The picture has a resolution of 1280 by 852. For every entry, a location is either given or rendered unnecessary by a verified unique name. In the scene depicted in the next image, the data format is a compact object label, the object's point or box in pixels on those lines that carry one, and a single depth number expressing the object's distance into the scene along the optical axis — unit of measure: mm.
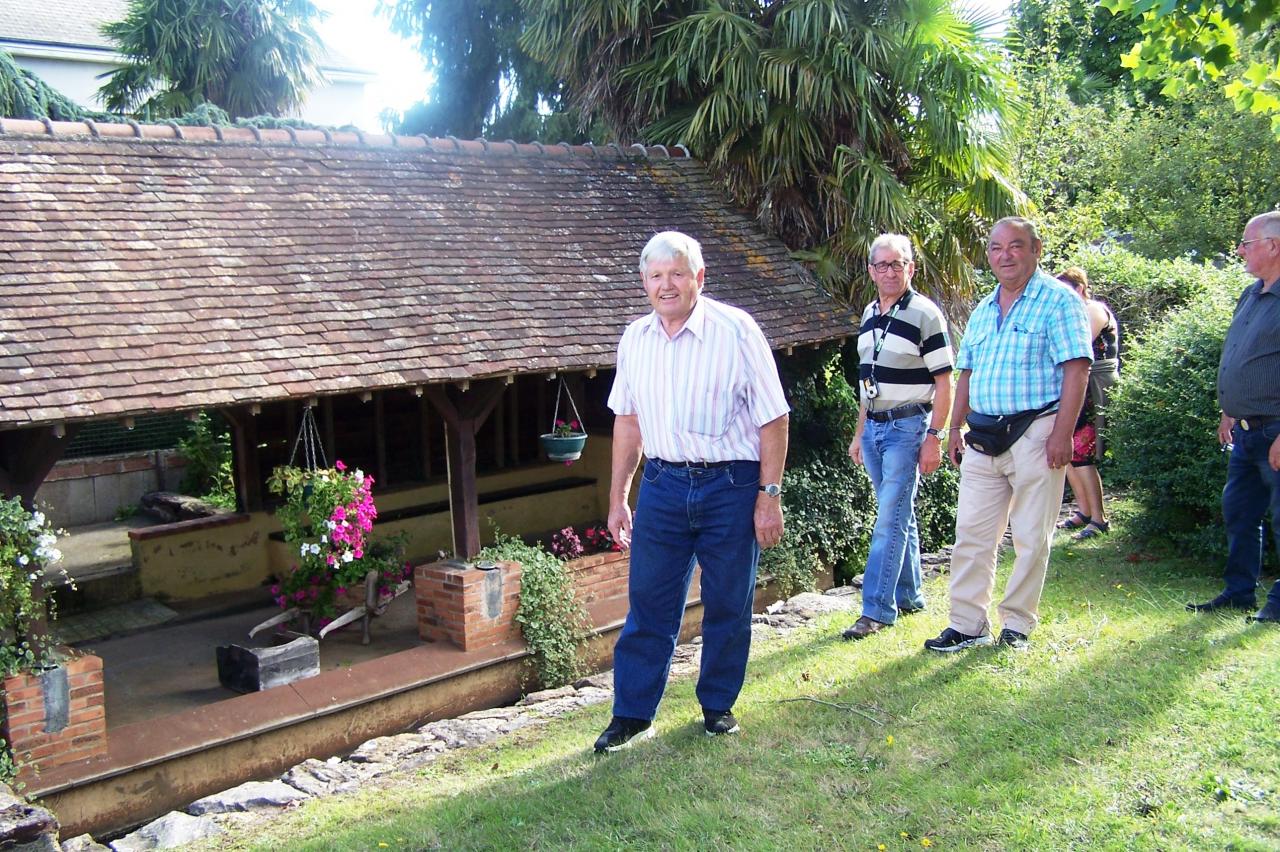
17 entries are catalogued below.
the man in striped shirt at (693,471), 4102
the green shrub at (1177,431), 7535
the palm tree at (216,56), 17641
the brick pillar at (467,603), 7621
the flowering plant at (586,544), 8938
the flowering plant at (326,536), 7414
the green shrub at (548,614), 7840
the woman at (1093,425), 8297
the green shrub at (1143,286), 12945
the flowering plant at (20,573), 5441
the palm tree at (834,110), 10305
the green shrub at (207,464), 13547
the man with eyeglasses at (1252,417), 5477
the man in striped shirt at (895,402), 5828
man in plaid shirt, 4902
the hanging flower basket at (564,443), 8867
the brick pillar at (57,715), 5586
